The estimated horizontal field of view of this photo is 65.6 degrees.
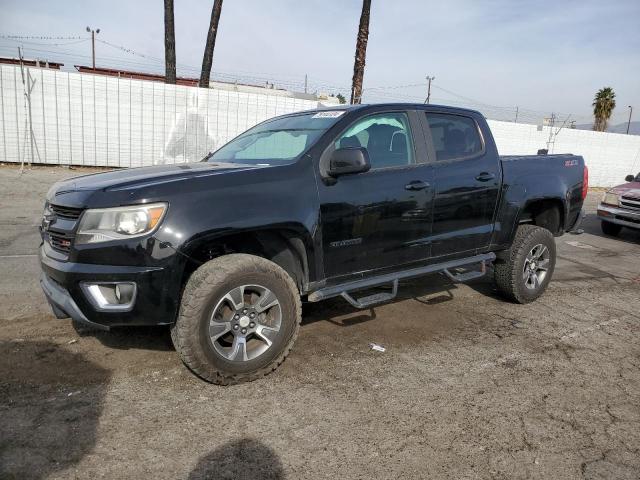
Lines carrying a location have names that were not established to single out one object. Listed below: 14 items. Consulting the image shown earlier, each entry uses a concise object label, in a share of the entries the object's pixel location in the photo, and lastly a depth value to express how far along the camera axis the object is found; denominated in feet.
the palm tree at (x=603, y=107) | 146.72
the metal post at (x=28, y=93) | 41.07
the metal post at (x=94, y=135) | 43.68
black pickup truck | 9.84
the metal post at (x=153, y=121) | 45.62
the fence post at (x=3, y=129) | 40.91
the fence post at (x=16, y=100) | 41.09
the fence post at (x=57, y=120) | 42.32
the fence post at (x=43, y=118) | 41.91
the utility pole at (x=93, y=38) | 151.76
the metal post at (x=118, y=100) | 44.42
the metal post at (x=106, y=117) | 44.04
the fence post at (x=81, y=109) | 43.38
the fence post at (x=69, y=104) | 42.76
